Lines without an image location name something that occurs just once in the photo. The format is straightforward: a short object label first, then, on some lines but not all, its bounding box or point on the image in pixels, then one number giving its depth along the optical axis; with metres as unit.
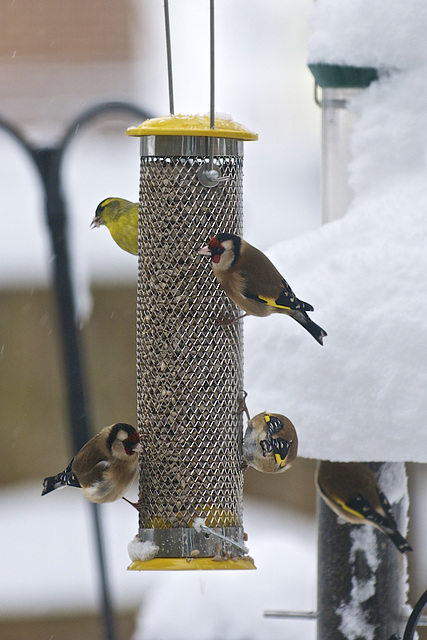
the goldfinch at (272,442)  4.30
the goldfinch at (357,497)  5.06
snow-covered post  5.64
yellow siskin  4.91
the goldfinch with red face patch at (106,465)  4.34
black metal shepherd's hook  5.97
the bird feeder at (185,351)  4.46
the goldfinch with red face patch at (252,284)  4.22
